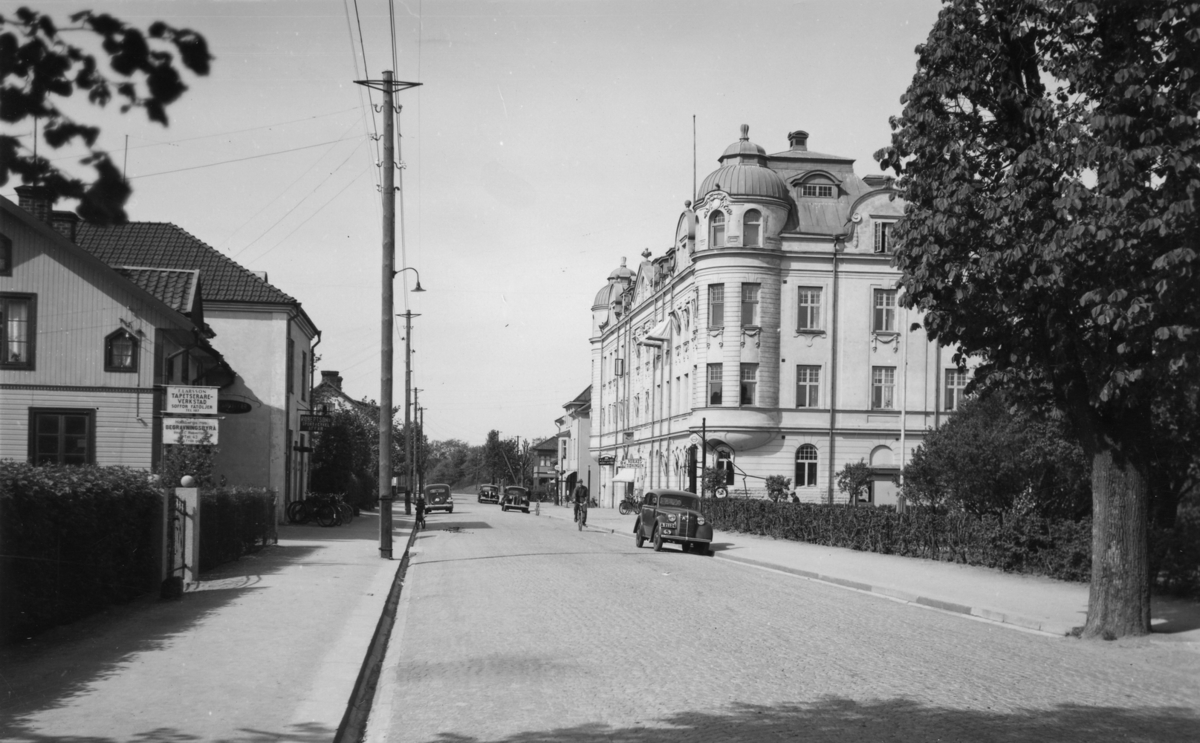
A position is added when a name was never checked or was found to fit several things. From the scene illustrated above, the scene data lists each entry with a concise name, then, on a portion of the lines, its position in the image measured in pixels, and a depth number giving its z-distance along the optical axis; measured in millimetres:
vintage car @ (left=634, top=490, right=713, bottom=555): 29562
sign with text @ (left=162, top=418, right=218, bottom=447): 17375
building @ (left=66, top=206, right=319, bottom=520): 39562
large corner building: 55219
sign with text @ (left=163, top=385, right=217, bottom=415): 17656
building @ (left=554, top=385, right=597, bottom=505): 98131
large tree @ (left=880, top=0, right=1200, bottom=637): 11258
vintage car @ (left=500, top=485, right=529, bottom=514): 71938
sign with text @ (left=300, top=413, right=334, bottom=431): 44125
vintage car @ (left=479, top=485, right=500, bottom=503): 96375
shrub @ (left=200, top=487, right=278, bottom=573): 17578
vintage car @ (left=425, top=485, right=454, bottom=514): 64875
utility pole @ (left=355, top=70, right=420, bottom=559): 25125
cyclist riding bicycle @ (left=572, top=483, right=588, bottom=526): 43734
